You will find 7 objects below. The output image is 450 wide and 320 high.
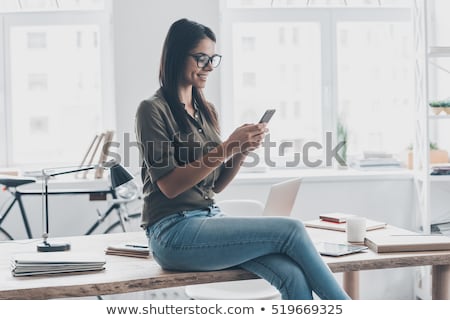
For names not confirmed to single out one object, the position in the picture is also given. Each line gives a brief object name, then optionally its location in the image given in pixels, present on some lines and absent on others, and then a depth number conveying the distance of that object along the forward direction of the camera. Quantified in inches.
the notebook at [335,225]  100.9
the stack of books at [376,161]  158.4
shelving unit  142.3
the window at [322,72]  162.4
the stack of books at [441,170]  144.3
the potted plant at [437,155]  153.6
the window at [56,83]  158.2
